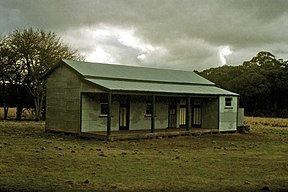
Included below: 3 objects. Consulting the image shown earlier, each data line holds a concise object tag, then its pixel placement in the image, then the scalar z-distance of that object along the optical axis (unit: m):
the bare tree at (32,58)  35.62
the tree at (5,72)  35.71
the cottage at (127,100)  21.78
